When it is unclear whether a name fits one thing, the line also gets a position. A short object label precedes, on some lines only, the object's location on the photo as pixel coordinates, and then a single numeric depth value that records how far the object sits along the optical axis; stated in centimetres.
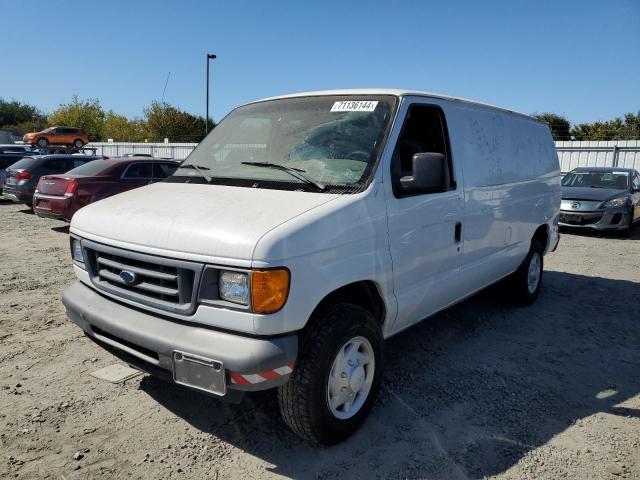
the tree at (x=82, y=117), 6391
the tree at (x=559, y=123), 4257
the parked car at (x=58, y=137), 3525
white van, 251
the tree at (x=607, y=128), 4040
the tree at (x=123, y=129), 5638
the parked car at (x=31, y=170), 1295
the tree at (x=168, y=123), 5381
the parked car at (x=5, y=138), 4534
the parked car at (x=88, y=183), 978
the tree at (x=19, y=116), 8081
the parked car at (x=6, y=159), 1655
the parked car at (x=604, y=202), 1102
